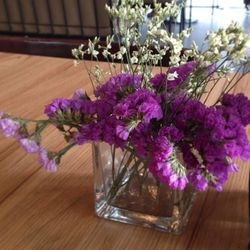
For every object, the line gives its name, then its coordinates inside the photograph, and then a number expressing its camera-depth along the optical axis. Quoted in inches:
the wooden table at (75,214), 20.4
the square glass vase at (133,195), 20.4
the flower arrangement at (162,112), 15.8
